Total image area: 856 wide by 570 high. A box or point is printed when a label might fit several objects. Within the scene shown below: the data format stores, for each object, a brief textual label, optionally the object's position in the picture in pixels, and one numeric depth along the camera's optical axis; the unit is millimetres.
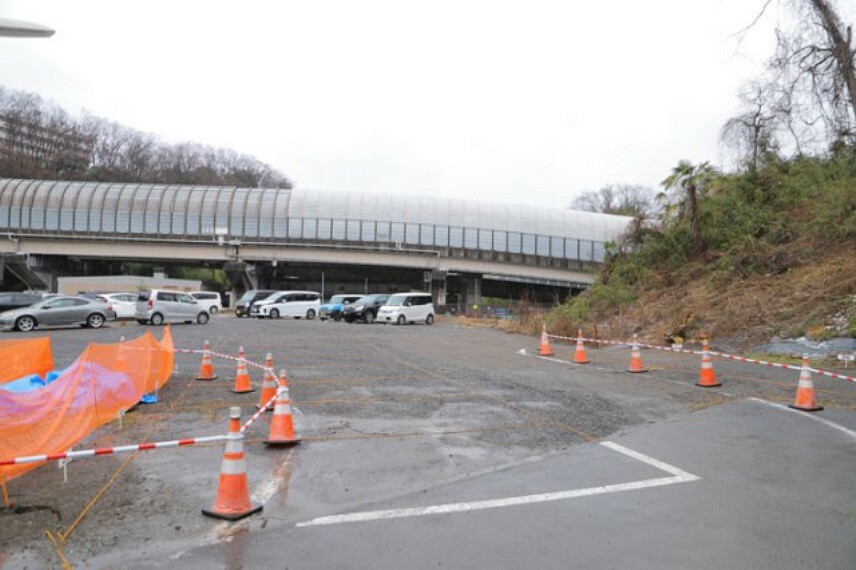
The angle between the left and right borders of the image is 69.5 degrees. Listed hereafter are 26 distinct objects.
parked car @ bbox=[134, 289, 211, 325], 29906
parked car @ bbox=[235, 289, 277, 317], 43506
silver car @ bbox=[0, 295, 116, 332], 24522
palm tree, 27891
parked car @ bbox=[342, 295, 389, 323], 39438
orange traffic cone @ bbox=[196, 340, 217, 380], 12344
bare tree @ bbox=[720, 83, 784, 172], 28516
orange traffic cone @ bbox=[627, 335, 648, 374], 14344
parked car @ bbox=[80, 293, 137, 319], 34094
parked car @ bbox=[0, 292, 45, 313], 29656
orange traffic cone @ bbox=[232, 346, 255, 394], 10859
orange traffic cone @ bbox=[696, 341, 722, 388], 12102
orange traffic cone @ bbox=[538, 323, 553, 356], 18531
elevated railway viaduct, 64188
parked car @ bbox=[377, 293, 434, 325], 38219
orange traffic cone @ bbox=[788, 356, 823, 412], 9500
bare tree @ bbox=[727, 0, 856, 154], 23578
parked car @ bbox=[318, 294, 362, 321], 43500
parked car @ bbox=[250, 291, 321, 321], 41719
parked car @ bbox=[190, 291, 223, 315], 47109
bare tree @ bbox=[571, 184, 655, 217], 107300
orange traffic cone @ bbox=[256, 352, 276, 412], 9250
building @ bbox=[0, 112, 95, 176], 82188
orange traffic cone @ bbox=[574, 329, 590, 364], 16420
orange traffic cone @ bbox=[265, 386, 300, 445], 7074
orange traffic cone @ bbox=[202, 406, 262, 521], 4848
